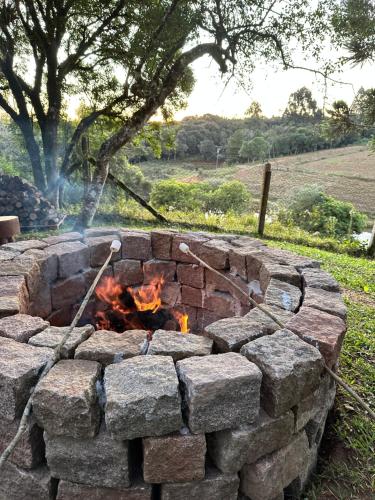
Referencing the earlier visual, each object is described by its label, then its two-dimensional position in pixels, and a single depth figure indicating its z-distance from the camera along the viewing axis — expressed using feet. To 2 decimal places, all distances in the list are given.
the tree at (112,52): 26.76
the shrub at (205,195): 74.74
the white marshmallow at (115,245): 8.65
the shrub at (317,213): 36.35
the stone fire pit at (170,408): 5.52
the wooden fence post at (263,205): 26.81
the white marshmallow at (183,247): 8.55
